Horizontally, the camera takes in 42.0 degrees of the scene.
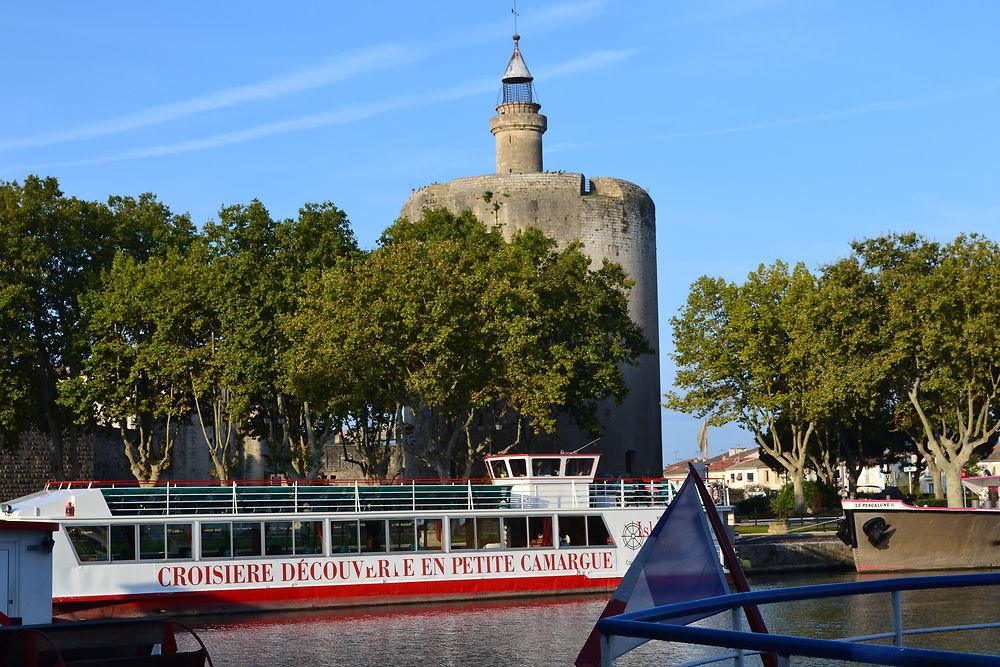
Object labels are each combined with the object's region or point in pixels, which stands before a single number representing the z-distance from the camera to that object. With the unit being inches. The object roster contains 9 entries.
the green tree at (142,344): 2014.0
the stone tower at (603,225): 2736.2
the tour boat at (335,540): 1300.4
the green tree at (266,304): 1989.4
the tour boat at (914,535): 1669.5
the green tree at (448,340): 1893.5
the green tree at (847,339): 2175.2
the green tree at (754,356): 2299.5
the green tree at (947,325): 2084.2
